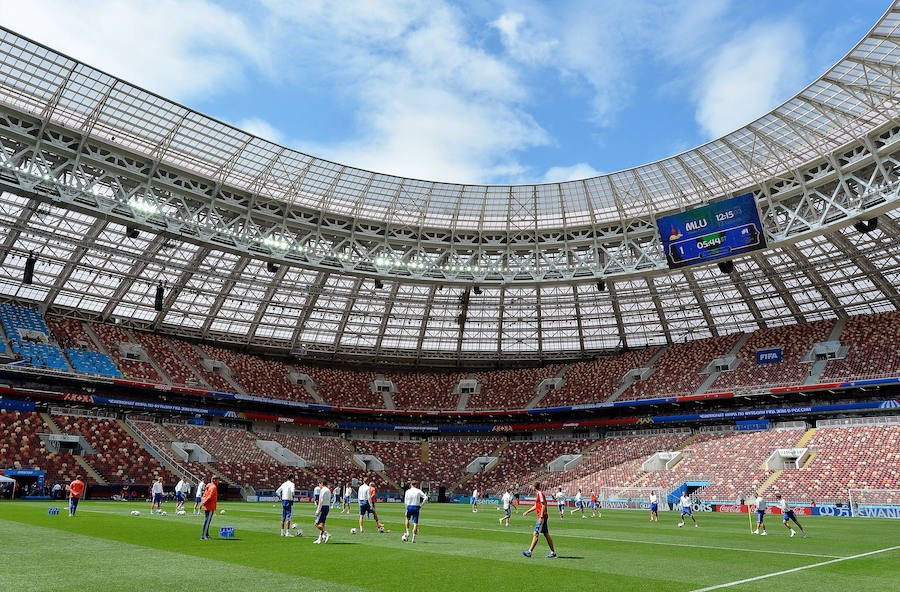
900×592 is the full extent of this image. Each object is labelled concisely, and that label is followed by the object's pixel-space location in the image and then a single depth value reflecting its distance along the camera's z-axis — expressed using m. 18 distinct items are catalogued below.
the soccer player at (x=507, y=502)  29.29
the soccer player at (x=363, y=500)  21.99
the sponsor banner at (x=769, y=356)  59.28
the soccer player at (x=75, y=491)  25.22
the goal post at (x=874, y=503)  38.22
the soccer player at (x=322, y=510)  18.52
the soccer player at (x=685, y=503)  31.71
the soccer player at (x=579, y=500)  39.41
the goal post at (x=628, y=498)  48.41
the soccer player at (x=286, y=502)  19.81
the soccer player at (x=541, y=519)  15.64
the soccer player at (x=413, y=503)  19.68
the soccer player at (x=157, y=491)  30.48
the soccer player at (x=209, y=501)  18.39
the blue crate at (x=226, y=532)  18.98
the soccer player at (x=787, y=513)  24.23
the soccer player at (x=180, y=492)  31.15
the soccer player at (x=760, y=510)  24.33
